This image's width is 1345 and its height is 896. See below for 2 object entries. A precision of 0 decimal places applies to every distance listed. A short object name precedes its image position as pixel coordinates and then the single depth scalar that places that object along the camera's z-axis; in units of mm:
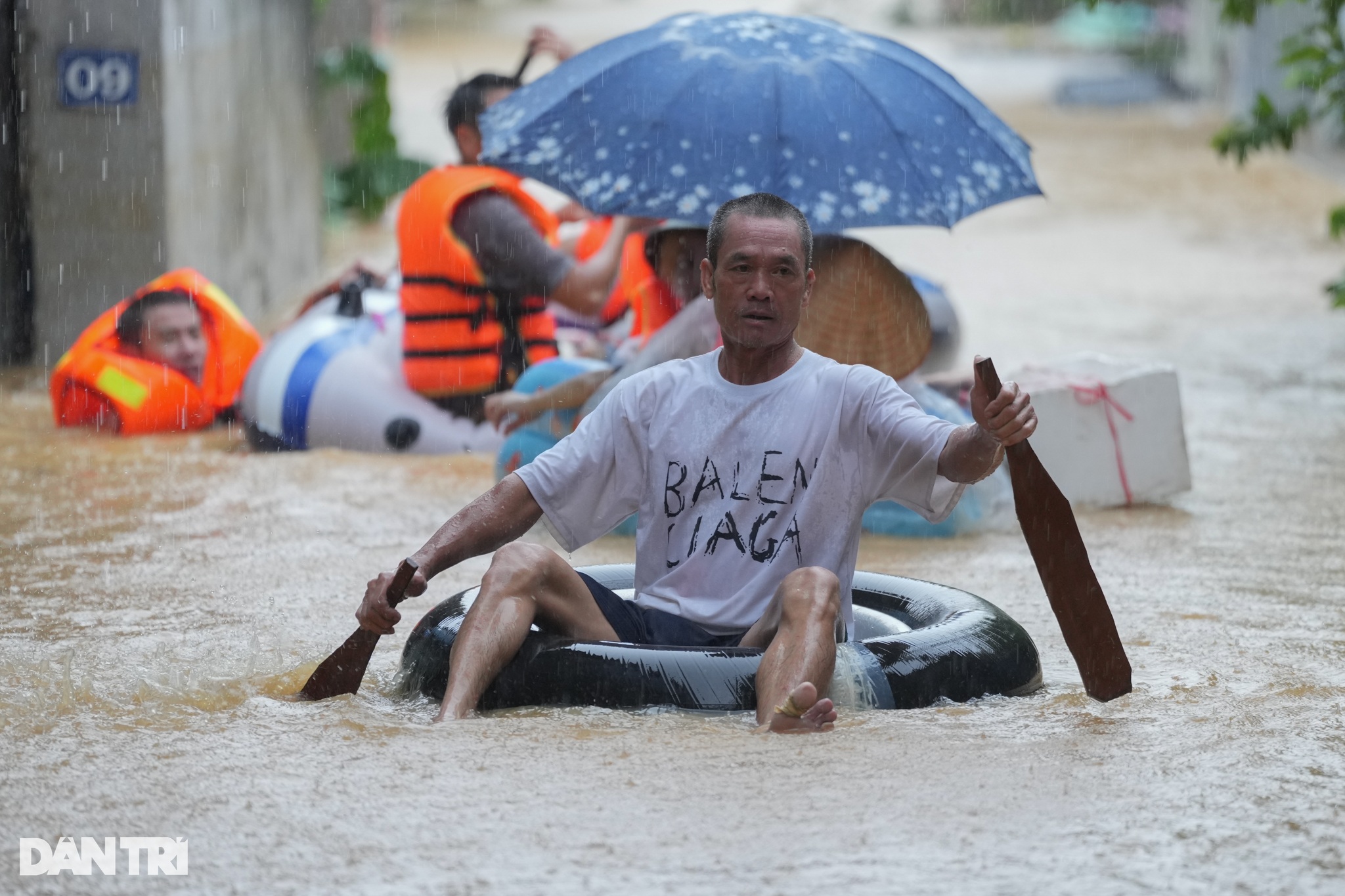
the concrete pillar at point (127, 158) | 18156
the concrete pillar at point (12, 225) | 18328
